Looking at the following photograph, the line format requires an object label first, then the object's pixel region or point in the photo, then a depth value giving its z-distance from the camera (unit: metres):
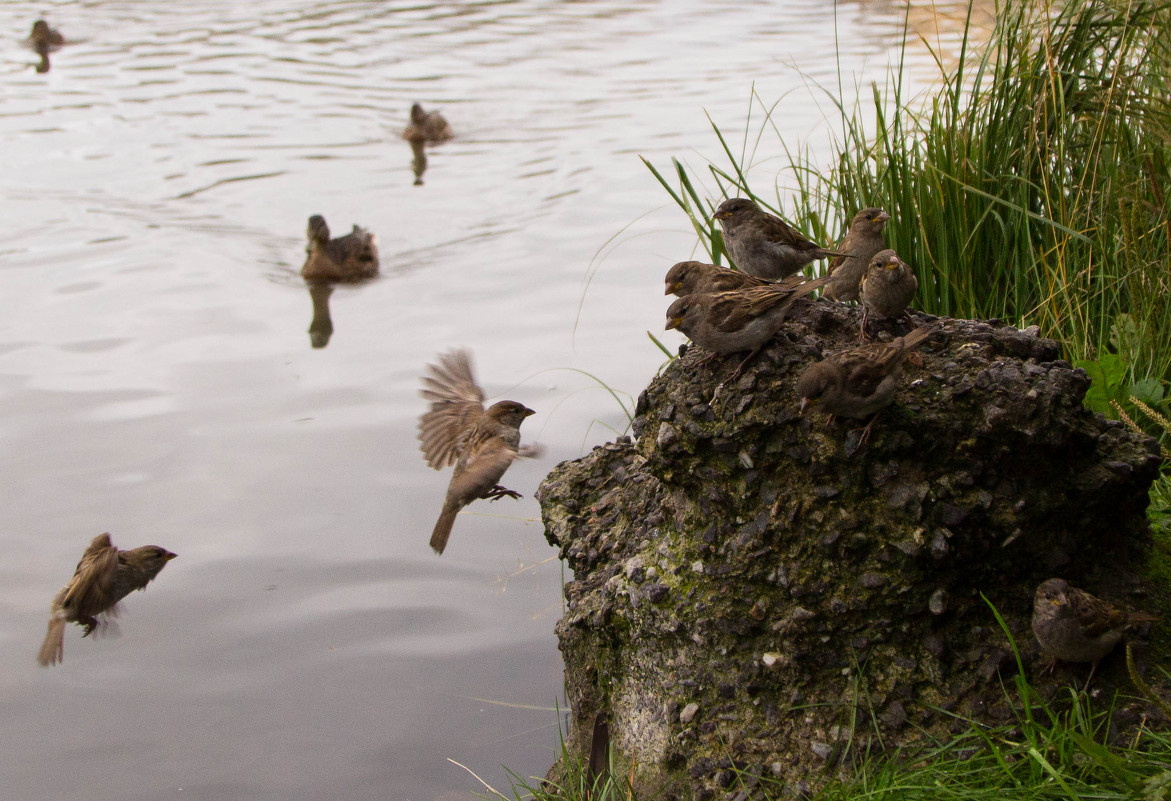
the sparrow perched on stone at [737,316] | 3.88
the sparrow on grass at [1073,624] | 3.52
